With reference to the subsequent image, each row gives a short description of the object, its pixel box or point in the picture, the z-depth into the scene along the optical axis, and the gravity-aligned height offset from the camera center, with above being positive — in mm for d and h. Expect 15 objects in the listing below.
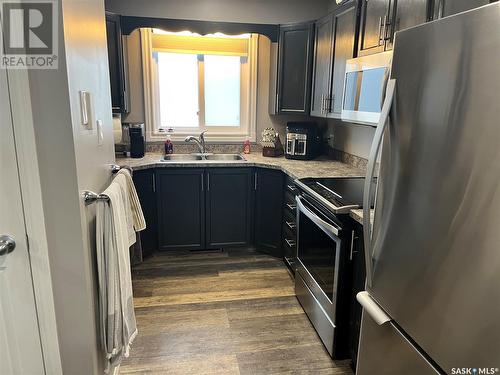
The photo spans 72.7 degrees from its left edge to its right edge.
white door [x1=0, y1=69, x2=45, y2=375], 1126 -599
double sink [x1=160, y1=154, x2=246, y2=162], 3632 -480
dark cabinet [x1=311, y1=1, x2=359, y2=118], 2486 +471
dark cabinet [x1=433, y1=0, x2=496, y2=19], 1321 +459
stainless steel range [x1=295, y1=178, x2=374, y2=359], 1883 -845
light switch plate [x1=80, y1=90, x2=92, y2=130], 1332 +1
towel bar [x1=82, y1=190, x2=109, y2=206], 1325 -351
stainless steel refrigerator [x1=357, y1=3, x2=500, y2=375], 822 -244
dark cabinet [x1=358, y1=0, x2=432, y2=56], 1694 +528
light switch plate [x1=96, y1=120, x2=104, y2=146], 1625 -112
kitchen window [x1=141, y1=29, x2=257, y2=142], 3564 +294
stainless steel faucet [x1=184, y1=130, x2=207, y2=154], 3645 -302
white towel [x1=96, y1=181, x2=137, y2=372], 1454 -731
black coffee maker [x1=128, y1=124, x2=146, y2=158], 3299 -283
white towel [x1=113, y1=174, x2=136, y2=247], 1748 -499
